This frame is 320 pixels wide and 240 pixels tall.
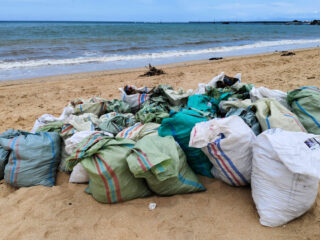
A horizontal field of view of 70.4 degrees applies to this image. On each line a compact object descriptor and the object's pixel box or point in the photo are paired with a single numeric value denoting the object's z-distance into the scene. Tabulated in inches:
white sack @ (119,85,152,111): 129.2
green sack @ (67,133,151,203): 72.5
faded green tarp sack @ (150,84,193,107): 123.0
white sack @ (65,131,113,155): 87.5
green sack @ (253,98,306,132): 78.4
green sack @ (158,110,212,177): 82.5
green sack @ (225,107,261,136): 83.7
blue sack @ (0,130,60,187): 86.7
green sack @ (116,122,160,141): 91.2
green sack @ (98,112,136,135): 101.5
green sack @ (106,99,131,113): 124.3
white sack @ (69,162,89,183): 86.0
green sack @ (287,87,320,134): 85.4
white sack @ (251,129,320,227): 58.4
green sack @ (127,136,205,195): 69.2
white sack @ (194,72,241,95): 128.7
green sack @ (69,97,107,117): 121.5
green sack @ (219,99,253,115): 97.0
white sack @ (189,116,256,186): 70.9
